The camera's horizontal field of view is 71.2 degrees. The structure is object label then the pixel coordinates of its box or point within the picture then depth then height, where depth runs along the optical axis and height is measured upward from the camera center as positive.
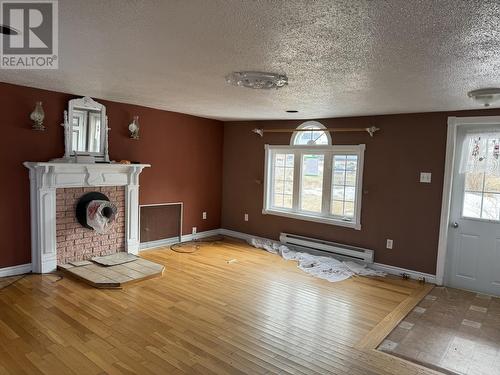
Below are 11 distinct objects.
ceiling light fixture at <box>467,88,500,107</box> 2.96 +0.71
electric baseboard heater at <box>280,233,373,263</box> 4.81 -1.12
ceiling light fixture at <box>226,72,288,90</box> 2.79 +0.73
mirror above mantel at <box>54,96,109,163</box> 4.16 +0.36
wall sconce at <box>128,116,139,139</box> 4.78 +0.48
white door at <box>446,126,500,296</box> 3.95 -0.43
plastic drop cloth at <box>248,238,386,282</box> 4.43 -1.29
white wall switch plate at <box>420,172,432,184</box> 4.30 -0.03
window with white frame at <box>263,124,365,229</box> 5.01 -0.19
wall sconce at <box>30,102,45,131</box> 3.82 +0.47
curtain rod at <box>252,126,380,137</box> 4.67 +0.60
